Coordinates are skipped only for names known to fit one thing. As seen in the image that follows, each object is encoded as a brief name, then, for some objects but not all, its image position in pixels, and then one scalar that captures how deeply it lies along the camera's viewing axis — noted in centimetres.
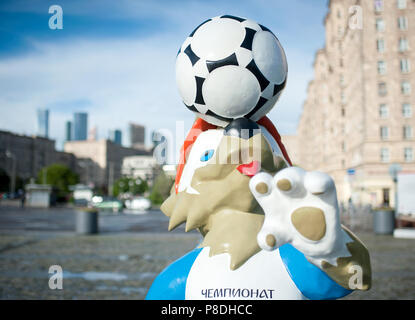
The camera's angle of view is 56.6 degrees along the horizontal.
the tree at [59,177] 8156
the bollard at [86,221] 1498
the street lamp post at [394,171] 1651
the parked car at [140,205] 4169
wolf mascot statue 180
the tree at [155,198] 4919
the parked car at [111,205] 3838
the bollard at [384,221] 1502
